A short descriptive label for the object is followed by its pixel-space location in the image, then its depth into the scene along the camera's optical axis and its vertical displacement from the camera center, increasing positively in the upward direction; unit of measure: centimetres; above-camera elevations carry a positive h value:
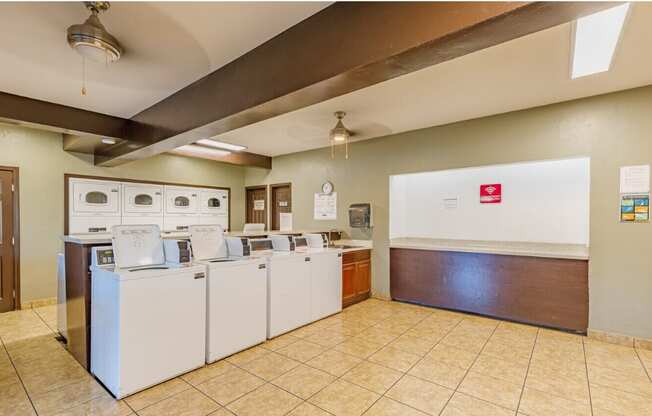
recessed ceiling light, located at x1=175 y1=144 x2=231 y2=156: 509 +92
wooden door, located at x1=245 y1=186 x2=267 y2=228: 698 -2
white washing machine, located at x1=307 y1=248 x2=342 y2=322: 393 -103
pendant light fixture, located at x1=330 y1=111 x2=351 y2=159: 371 +87
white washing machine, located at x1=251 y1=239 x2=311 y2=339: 340 -96
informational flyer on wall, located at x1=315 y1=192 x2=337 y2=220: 554 -3
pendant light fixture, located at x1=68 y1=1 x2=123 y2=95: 183 +101
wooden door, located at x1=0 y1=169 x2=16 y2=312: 431 -54
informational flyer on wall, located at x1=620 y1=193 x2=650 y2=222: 309 -2
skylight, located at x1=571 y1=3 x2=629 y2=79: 199 +120
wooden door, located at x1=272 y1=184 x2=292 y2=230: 643 +5
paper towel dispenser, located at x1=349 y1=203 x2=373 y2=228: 496 -19
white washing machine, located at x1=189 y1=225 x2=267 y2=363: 284 -89
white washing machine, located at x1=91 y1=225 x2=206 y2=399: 230 -88
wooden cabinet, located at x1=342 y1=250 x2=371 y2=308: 451 -110
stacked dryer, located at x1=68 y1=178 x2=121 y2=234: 489 -2
